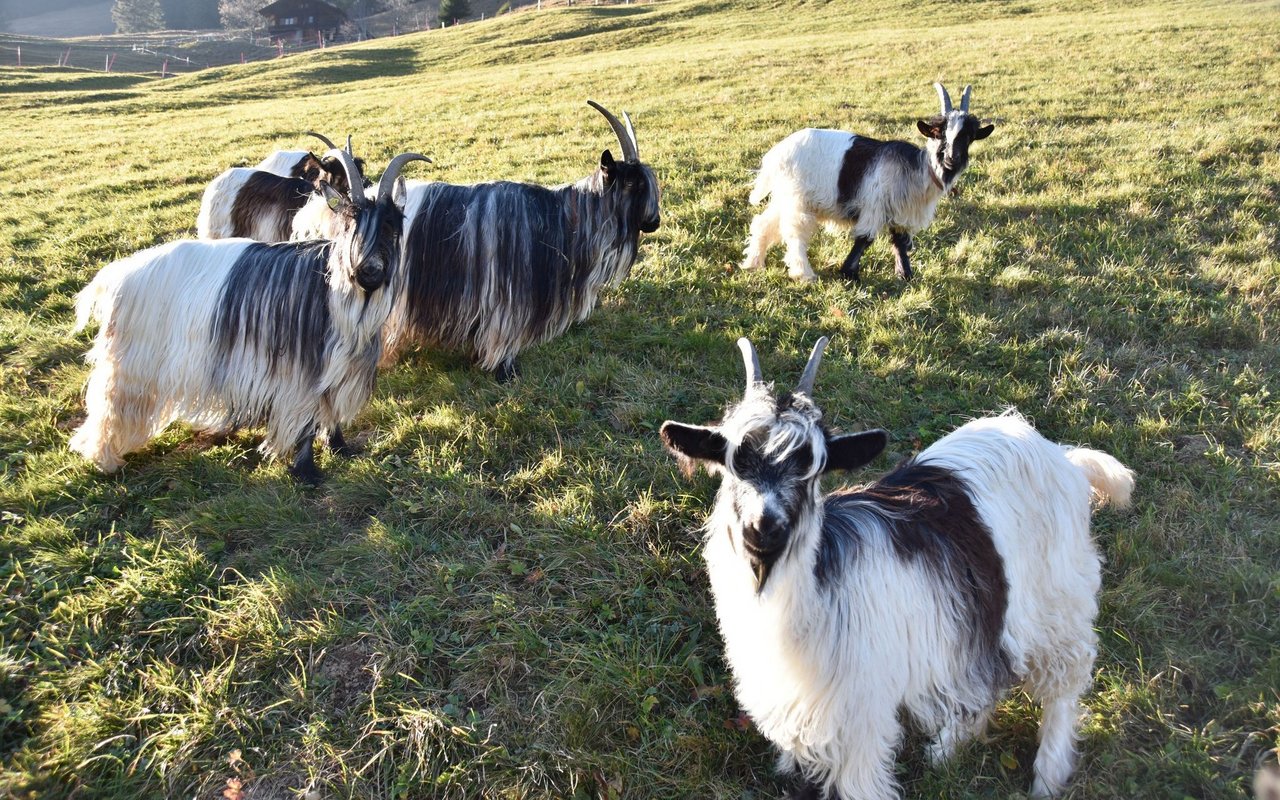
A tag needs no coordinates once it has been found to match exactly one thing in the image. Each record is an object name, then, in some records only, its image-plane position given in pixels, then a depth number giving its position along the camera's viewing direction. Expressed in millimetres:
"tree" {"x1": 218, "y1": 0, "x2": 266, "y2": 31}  66500
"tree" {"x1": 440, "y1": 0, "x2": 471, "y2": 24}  49500
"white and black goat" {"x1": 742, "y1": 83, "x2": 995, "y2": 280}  6789
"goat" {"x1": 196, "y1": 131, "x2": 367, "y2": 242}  6648
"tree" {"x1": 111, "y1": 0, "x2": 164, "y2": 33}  68312
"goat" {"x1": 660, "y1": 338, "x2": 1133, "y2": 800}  2469
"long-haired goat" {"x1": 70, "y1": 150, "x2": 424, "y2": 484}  4309
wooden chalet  56312
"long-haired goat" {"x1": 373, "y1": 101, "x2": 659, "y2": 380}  5535
